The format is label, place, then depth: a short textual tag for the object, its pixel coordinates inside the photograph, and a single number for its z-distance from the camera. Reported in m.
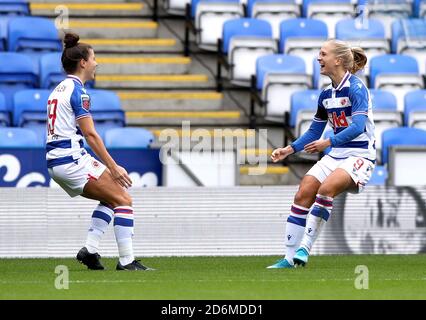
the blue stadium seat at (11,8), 18.38
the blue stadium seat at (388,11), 19.50
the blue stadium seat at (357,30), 18.52
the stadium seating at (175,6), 19.06
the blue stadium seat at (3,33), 17.64
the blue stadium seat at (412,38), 19.02
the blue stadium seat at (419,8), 19.62
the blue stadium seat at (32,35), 17.64
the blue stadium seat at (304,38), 18.31
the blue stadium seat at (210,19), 18.48
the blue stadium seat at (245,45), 18.00
